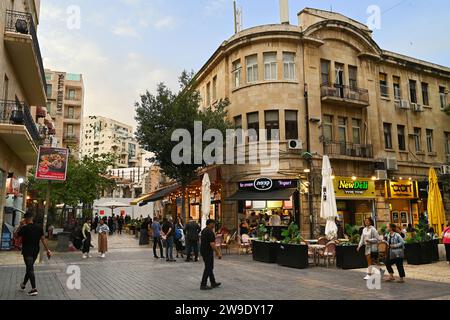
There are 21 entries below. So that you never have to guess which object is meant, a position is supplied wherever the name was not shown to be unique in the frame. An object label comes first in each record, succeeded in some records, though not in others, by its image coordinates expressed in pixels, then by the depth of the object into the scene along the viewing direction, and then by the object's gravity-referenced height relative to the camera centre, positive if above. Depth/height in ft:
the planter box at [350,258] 40.60 -4.34
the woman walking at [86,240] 53.42 -3.00
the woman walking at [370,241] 35.65 -2.24
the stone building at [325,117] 69.36 +19.95
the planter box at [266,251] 46.70 -4.19
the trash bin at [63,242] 61.11 -3.72
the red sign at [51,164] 47.29 +6.90
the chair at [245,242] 55.77 -3.54
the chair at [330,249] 42.96 -3.57
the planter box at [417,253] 44.32 -4.22
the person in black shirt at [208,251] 29.40 -2.62
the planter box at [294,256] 41.98 -4.27
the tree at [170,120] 66.23 +17.25
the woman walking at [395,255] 33.27 -3.35
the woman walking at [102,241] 54.65 -3.19
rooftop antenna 92.20 +47.72
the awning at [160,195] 83.82 +5.11
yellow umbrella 51.96 +0.89
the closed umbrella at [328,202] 46.24 +1.93
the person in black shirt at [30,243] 27.58 -1.76
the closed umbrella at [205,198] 59.57 +3.16
